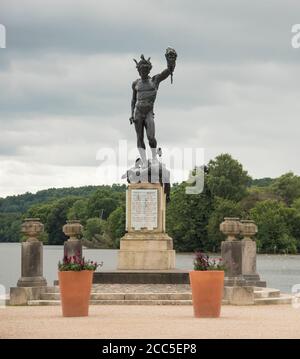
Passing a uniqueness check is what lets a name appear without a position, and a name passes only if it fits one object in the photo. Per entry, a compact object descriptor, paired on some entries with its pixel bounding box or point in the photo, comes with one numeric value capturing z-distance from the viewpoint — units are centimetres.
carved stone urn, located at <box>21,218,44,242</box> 2372
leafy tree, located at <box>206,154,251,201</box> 9638
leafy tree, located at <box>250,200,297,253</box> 9231
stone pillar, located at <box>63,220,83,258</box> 2786
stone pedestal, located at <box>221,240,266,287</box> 2378
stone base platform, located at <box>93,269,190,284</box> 2548
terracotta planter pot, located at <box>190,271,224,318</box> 1916
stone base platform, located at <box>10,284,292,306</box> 2284
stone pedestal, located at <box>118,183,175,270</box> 2756
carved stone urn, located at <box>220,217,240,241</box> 2377
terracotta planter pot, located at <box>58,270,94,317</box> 1938
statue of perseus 2877
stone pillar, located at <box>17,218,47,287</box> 2364
